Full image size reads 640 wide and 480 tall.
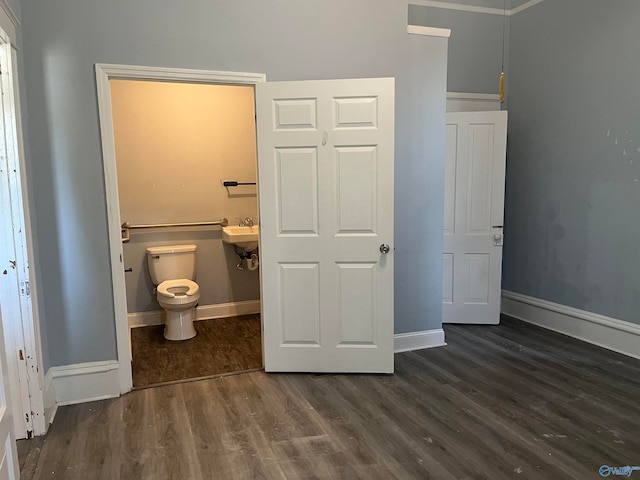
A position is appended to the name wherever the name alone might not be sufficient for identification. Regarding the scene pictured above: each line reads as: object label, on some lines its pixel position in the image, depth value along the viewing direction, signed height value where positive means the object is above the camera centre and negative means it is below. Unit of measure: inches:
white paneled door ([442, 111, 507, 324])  166.6 -12.9
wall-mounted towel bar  183.7 +0.4
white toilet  158.1 -35.8
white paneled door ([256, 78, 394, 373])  120.0 -10.9
